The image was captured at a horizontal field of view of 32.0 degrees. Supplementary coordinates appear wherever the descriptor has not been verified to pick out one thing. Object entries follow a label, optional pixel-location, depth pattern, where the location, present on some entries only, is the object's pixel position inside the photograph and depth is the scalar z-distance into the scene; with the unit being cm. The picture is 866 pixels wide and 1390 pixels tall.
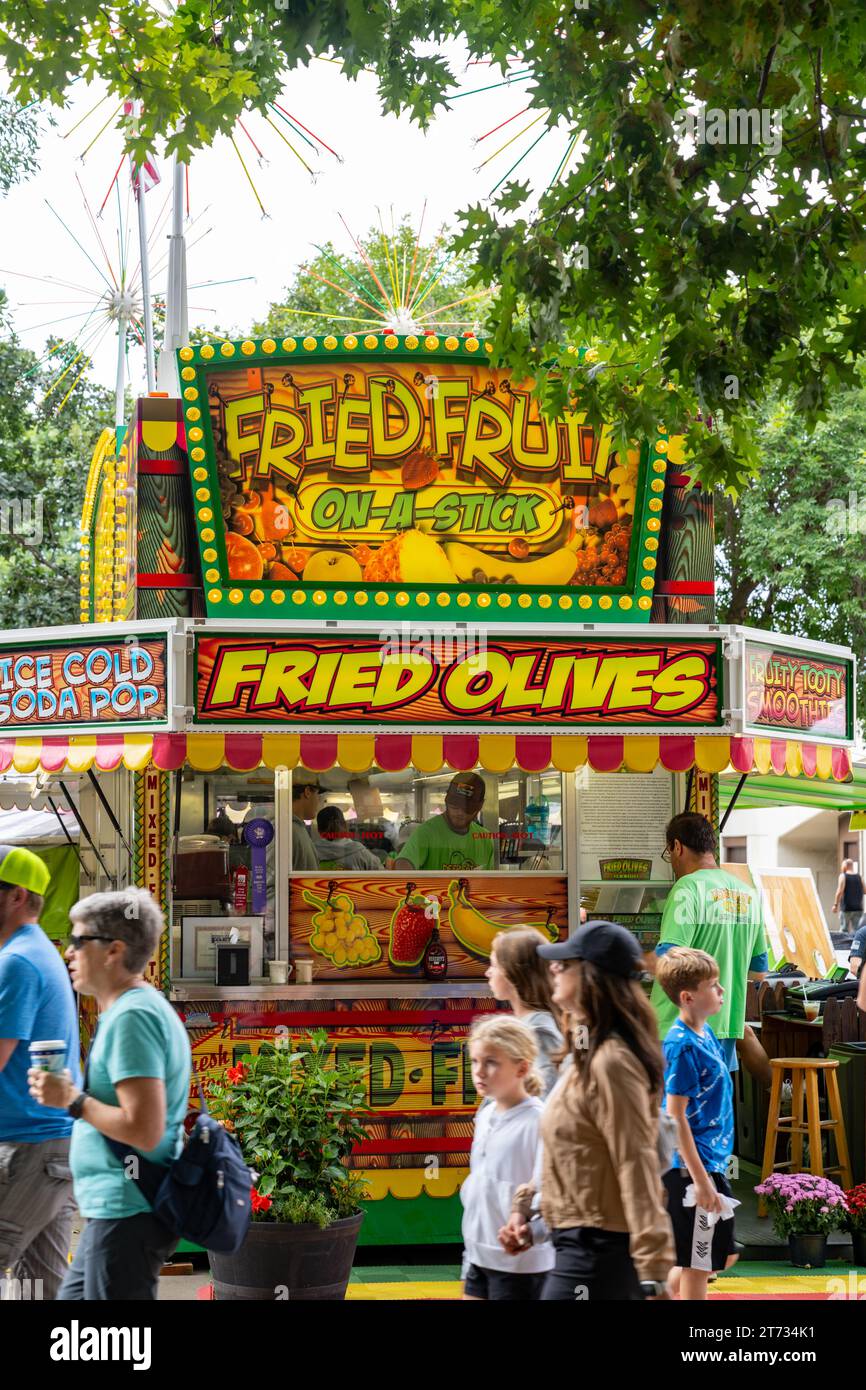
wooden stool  871
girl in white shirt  436
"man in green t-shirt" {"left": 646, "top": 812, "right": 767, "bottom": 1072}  729
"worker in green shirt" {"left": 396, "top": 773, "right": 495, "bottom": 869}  918
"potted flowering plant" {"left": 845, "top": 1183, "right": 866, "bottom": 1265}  803
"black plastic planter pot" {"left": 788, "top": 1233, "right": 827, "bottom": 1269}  796
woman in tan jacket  392
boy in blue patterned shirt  557
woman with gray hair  403
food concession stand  809
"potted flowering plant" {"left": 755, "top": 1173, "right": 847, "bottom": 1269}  795
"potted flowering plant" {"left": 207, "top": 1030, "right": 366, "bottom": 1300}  649
